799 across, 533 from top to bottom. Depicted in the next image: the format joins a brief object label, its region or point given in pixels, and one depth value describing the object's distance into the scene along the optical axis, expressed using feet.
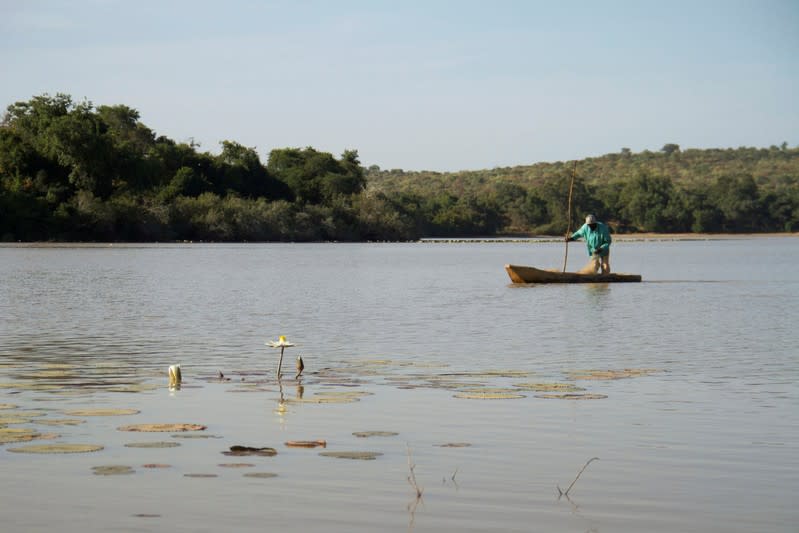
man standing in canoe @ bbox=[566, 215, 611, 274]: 139.44
